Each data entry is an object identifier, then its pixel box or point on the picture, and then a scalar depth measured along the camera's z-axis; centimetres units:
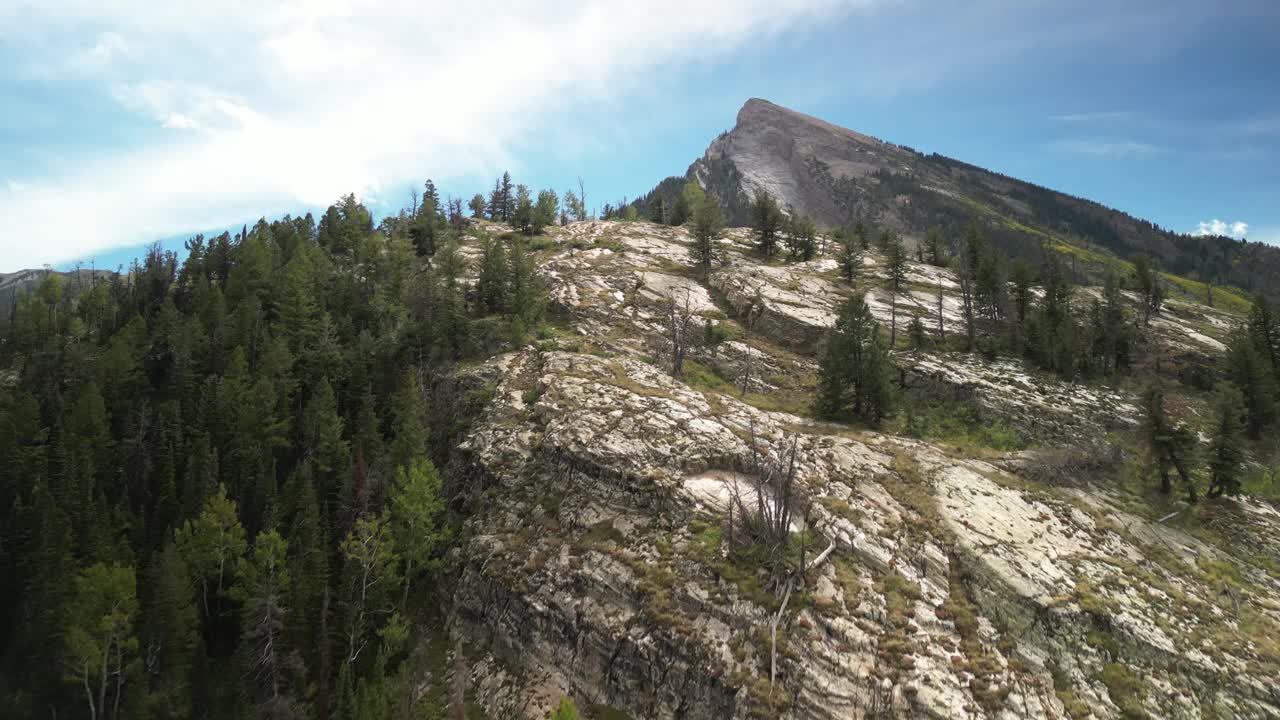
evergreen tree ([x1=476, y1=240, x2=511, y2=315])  6962
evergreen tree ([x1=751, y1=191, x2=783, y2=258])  9481
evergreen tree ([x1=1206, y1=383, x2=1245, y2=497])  3881
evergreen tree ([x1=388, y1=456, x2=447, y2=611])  4119
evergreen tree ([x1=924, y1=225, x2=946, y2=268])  9720
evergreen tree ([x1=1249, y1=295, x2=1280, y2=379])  5922
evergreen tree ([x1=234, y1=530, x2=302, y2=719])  3678
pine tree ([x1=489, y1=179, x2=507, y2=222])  13812
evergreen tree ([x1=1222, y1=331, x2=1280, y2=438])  4991
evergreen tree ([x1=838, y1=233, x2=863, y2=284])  8356
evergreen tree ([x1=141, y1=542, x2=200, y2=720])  3819
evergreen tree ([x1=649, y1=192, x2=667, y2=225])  12458
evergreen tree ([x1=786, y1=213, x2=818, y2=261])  9388
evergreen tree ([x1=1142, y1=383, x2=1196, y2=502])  3975
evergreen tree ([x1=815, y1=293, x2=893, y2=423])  5059
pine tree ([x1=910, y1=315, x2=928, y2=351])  6494
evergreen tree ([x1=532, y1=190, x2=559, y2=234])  11126
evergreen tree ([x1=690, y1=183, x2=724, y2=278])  8388
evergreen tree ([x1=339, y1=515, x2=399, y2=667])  3844
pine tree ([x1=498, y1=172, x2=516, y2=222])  13612
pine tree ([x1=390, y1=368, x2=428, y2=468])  4734
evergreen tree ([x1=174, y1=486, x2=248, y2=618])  4297
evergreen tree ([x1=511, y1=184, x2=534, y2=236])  11311
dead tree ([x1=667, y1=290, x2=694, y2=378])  5863
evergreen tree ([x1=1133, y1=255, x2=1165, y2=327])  7200
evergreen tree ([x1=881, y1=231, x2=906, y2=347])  7819
